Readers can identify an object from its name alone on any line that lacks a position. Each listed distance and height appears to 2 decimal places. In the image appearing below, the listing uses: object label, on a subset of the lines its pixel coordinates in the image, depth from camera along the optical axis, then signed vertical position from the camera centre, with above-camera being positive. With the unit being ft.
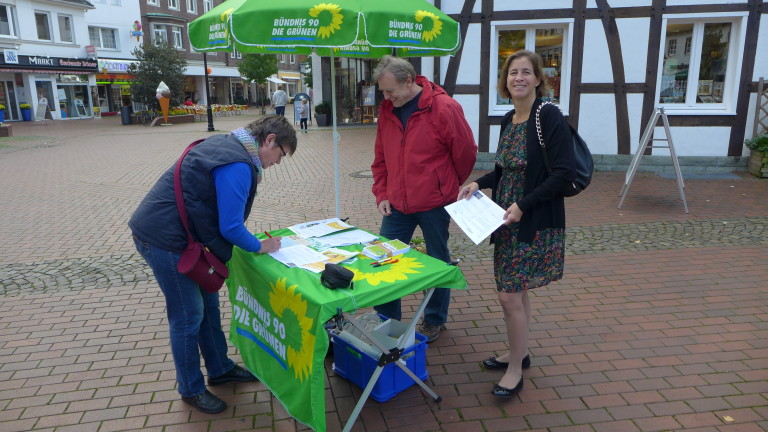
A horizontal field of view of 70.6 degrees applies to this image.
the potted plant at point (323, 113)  70.28 -2.66
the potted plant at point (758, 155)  29.94 -3.67
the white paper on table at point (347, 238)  10.00 -2.71
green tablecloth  7.88 -3.29
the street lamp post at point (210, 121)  67.15 -3.34
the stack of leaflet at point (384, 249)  9.40 -2.74
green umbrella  11.59 +1.47
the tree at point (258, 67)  121.29 +5.66
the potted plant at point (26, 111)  91.15 -2.61
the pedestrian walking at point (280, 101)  74.38 -1.12
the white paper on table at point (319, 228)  10.61 -2.67
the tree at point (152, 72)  84.84 +3.37
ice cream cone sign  78.74 -0.32
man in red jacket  10.84 -1.24
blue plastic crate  9.89 -5.08
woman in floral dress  9.00 -1.83
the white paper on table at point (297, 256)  8.97 -2.71
